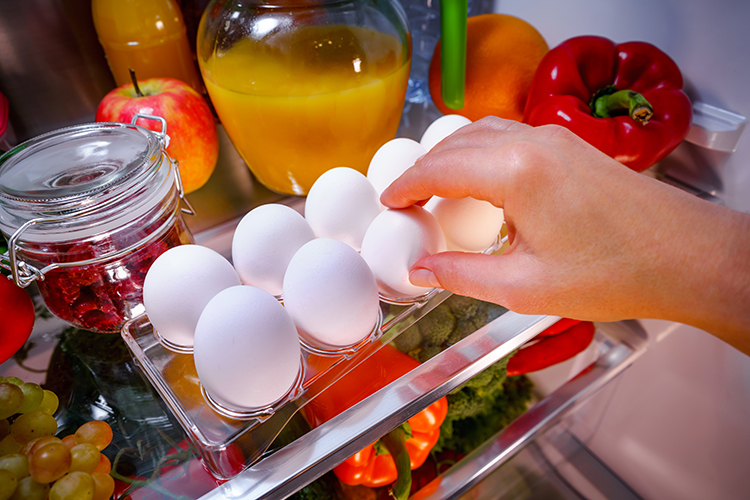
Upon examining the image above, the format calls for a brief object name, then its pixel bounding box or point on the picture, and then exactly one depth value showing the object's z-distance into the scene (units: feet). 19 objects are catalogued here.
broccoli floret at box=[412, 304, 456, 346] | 1.73
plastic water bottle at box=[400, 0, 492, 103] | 3.31
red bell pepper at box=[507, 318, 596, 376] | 2.44
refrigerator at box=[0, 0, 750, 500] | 2.25
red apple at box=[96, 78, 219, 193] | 2.14
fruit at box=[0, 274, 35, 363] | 1.56
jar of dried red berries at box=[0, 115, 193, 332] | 1.43
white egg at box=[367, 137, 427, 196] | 1.82
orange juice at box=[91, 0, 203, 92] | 2.34
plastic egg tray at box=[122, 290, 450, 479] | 1.29
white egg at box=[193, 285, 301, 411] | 1.20
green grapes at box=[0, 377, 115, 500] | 1.16
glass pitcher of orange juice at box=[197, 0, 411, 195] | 1.85
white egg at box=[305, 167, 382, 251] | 1.67
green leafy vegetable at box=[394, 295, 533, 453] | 1.72
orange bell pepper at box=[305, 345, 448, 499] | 1.50
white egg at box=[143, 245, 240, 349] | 1.39
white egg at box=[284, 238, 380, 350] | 1.36
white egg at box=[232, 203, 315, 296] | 1.53
